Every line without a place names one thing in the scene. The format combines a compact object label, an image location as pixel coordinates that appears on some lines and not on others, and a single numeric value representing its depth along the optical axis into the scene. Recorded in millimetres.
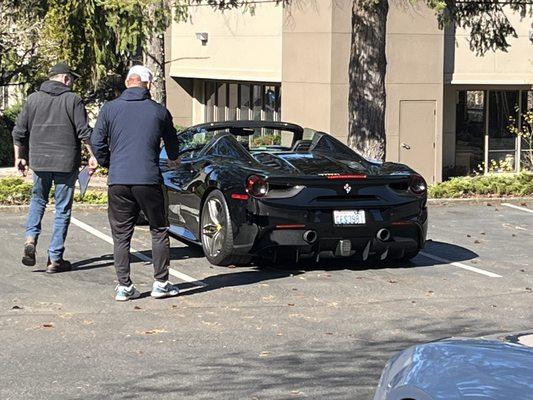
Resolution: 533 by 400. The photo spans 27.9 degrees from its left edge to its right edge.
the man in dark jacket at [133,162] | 8805
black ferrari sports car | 9930
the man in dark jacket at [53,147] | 9773
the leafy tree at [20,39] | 27875
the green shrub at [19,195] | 14898
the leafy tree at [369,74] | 16188
